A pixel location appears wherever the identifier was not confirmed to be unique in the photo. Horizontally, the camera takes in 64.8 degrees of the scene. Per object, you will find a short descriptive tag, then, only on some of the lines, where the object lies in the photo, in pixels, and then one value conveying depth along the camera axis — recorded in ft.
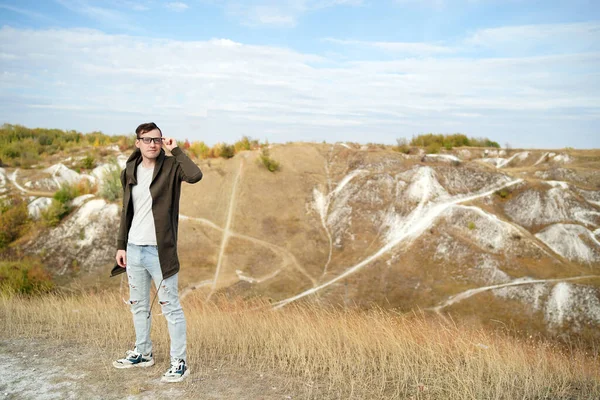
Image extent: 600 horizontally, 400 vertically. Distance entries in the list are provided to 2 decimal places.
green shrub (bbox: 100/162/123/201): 63.77
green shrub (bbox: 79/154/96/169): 76.28
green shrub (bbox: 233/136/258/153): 76.89
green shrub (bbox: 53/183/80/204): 62.80
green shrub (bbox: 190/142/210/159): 75.87
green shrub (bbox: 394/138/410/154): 75.92
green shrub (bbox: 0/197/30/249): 59.52
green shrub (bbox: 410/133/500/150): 88.28
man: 16.53
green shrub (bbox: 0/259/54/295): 46.78
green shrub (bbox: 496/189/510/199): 61.72
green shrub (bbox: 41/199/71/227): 60.85
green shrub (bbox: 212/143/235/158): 74.03
